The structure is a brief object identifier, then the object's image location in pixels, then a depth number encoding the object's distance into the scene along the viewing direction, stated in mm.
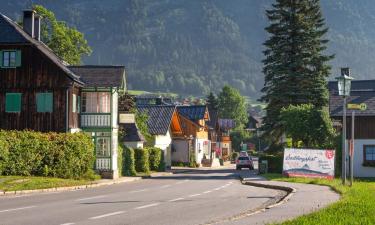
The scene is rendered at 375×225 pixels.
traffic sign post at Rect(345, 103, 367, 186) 27612
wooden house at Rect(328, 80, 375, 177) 45562
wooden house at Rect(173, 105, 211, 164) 79562
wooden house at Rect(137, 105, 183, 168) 71438
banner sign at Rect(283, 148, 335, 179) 35969
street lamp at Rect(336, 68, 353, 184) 28409
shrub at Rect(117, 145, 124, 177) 43875
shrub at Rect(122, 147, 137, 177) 45938
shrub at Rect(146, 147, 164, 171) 55238
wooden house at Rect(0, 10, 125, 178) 40719
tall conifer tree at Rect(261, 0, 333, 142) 53656
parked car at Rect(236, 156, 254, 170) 68500
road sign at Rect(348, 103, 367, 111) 27683
